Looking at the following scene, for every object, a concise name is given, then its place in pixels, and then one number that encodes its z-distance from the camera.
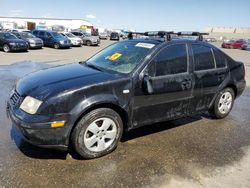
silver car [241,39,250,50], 27.55
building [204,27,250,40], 64.55
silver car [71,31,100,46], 21.93
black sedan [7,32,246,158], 2.40
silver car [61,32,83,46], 19.51
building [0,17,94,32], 64.63
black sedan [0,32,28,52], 13.07
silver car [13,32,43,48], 15.36
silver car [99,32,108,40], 35.46
